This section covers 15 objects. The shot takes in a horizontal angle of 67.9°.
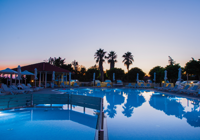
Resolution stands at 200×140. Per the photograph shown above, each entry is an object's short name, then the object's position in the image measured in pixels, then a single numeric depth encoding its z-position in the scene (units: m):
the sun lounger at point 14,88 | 11.96
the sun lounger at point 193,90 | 13.28
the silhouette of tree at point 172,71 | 25.53
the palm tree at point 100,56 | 36.03
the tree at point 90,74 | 38.19
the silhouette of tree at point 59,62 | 43.19
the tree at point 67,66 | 40.91
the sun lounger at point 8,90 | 10.85
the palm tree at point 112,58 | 40.81
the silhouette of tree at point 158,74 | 28.73
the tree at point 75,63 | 56.00
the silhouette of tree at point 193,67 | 24.34
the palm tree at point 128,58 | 39.94
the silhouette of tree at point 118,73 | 35.02
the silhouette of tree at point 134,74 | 32.06
